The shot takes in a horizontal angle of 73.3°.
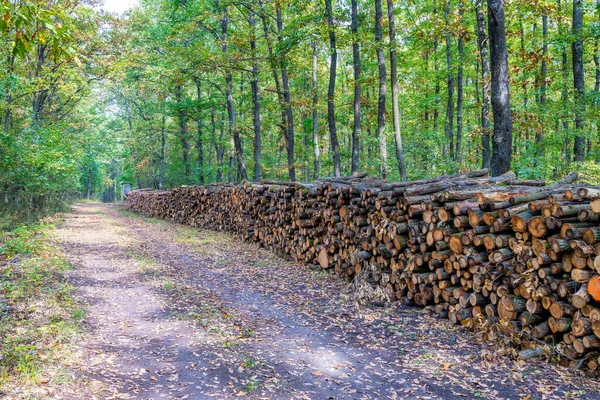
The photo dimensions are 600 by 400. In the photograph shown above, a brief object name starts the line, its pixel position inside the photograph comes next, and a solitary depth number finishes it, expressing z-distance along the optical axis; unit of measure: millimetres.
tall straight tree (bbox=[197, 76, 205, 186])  28762
